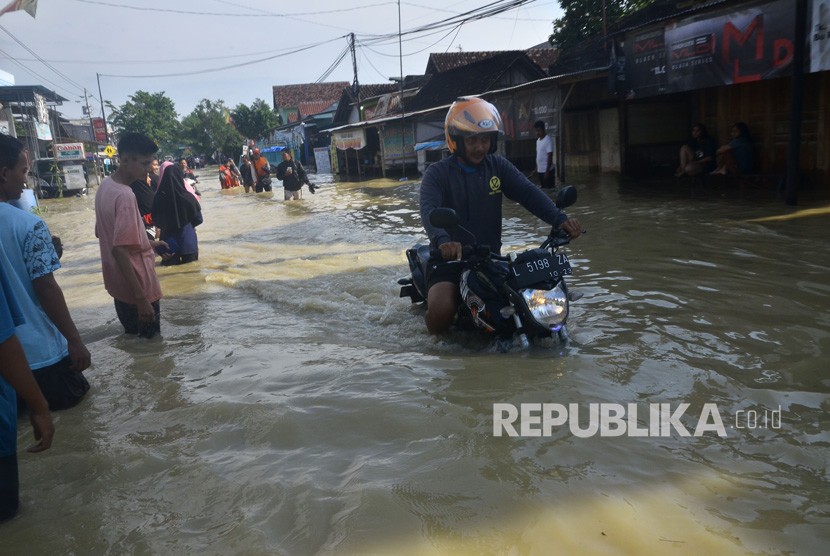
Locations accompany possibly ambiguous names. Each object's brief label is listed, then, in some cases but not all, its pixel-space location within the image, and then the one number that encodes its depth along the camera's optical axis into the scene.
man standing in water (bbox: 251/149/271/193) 23.52
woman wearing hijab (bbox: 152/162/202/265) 7.46
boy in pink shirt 4.57
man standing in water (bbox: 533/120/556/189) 13.27
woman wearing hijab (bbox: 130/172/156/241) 7.32
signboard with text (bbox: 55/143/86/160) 34.83
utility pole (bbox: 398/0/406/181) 25.83
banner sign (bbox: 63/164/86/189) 33.73
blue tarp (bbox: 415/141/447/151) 23.45
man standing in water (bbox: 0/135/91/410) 3.06
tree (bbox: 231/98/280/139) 65.31
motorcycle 3.74
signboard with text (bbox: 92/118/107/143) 61.80
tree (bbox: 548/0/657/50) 24.91
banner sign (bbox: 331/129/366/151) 30.66
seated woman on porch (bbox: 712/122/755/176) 11.17
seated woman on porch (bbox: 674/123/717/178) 12.04
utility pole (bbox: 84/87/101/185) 44.81
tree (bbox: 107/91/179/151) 82.62
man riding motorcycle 4.22
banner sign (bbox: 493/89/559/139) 15.70
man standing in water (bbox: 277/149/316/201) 19.19
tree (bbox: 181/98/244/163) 81.44
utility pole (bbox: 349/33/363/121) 32.28
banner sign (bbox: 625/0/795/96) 9.61
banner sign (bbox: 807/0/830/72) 8.59
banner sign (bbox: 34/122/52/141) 36.77
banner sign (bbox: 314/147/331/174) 39.22
